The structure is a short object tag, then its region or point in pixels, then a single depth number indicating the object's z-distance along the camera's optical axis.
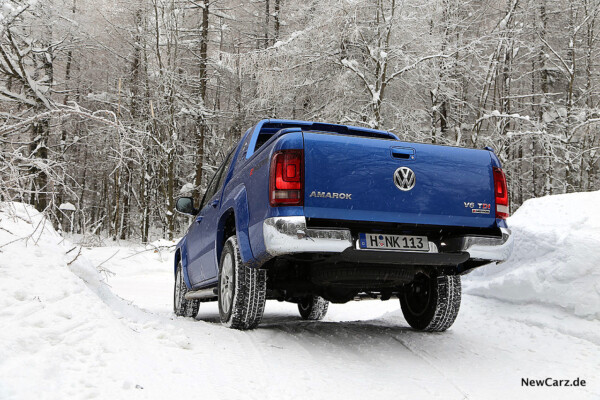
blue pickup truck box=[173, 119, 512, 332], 3.48
